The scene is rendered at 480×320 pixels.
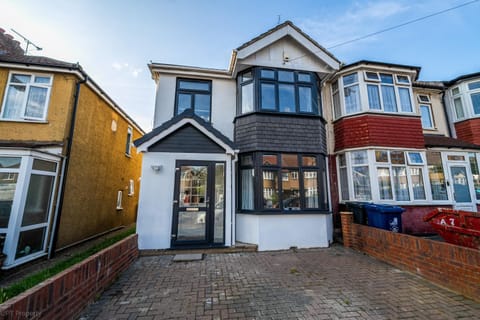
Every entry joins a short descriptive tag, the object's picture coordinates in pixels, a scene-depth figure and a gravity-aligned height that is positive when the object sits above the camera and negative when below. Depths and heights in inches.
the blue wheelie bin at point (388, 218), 226.8 -26.7
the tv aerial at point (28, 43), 331.9 +266.9
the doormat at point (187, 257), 202.5 -65.2
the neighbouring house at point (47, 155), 200.7 +49.5
